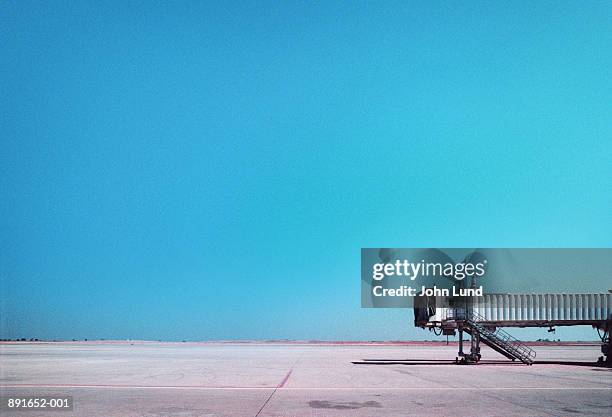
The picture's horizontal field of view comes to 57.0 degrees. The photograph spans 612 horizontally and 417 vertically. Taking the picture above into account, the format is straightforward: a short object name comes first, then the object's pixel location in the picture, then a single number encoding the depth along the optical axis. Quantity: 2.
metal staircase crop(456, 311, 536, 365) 46.12
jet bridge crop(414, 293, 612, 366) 47.53
